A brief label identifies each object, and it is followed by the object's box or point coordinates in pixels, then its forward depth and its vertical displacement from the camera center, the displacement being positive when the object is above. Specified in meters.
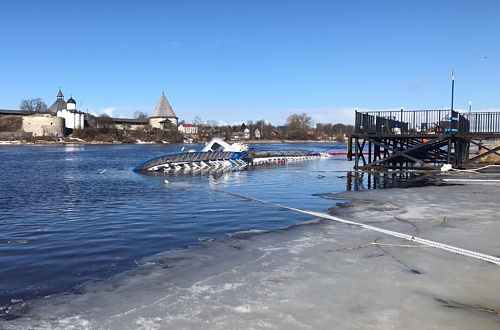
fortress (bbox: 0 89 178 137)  141.25 +7.94
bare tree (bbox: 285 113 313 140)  179.25 +6.80
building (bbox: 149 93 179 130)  181.38 +10.67
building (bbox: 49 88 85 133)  152.12 +8.66
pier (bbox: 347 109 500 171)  23.30 +0.73
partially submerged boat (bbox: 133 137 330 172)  33.22 -1.66
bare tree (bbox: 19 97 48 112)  181.25 +14.41
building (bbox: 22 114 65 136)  140.75 +4.97
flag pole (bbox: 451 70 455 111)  25.39 +3.58
